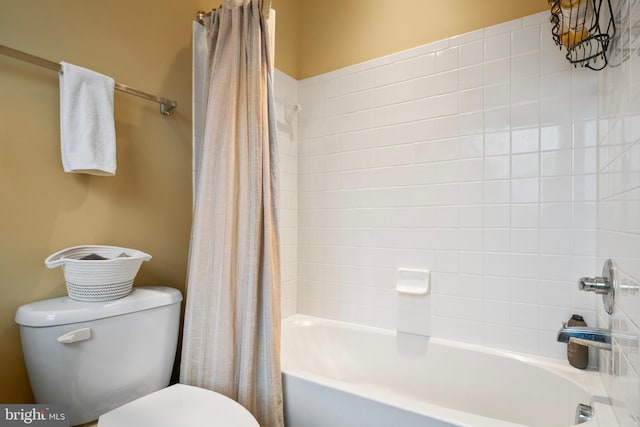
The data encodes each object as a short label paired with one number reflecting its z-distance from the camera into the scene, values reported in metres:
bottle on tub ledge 1.37
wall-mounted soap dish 1.76
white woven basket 1.05
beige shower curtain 1.29
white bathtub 1.17
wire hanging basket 1.20
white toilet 0.97
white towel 1.11
